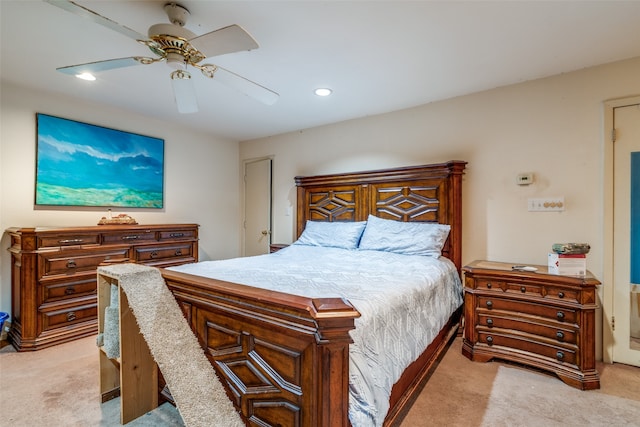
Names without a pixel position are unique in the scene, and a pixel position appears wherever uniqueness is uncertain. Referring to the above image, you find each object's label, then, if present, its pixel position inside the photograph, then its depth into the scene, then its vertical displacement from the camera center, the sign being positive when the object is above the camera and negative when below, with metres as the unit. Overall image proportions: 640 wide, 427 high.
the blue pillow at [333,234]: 3.20 -0.24
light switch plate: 2.52 +0.08
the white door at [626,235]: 2.28 -0.16
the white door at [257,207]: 4.61 +0.09
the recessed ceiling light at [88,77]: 2.60 +1.20
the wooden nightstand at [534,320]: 2.01 -0.79
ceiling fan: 1.47 +0.92
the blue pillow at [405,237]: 2.73 -0.23
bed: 0.99 -0.51
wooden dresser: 2.56 -0.59
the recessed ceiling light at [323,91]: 2.87 +1.20
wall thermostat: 2.63 +0.31
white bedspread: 1.16 -0.45
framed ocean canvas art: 2.97 +0.52
